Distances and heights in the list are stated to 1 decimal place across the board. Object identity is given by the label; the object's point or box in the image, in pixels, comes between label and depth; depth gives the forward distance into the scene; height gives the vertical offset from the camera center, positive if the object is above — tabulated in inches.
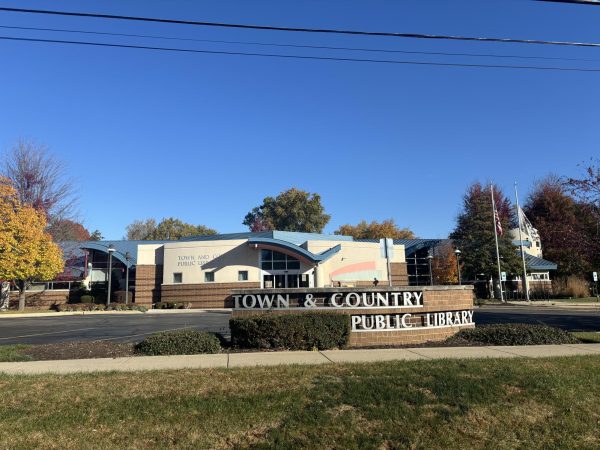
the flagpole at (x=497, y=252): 1796.3 +141.4
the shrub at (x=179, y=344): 416.6 -38.4
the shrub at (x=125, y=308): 1434.5 -20.1
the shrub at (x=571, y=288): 2055.9 +4.0
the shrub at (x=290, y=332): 437.4 -31.3
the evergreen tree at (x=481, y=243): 1973.4 +195.9
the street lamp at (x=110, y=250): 1569.9 +161.0
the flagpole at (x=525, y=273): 1825.8 +63.7
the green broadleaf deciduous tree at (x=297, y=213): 3447.3 +575.7
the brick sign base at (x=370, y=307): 475.5 -11.8
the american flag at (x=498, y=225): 1859.1 +246.2
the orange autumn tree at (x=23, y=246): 1363.2 +160.9
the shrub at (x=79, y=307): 1454.2 -16.5
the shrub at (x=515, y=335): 462.9 -43.3
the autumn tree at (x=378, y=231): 2925.7 +386.4
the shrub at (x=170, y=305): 1547.9 -17.8
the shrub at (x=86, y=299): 1657.9 +9.3
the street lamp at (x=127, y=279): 1651.1 +75.3
